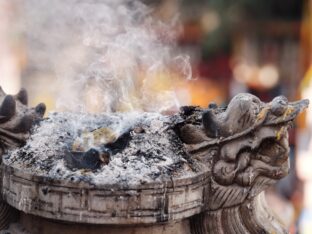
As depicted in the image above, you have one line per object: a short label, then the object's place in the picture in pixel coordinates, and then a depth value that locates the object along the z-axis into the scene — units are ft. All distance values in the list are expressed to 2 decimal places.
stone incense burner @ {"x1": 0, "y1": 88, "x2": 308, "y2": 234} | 7.52
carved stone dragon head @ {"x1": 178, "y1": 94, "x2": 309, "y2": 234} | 8.23
